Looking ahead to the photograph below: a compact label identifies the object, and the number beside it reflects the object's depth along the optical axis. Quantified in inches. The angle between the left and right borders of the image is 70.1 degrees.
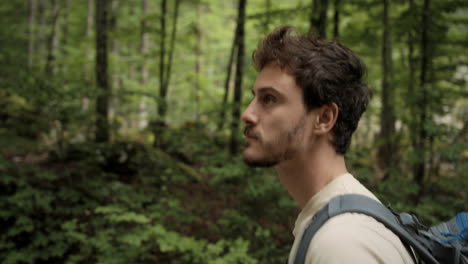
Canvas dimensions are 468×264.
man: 60.2
